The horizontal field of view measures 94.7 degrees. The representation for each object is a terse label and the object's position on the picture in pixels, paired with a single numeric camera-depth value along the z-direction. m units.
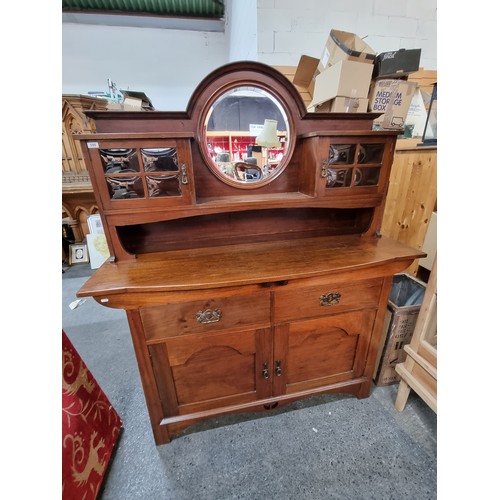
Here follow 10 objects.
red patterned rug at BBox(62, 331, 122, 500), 0.76
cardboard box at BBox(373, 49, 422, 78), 1.24
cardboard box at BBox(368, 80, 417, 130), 1.30
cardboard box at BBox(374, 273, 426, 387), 1.14
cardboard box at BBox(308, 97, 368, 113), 1.20
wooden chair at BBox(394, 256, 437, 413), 0.94
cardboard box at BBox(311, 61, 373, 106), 1.16
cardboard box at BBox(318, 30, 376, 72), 1.21
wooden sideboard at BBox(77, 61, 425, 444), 0.78
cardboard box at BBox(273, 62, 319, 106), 1.58
